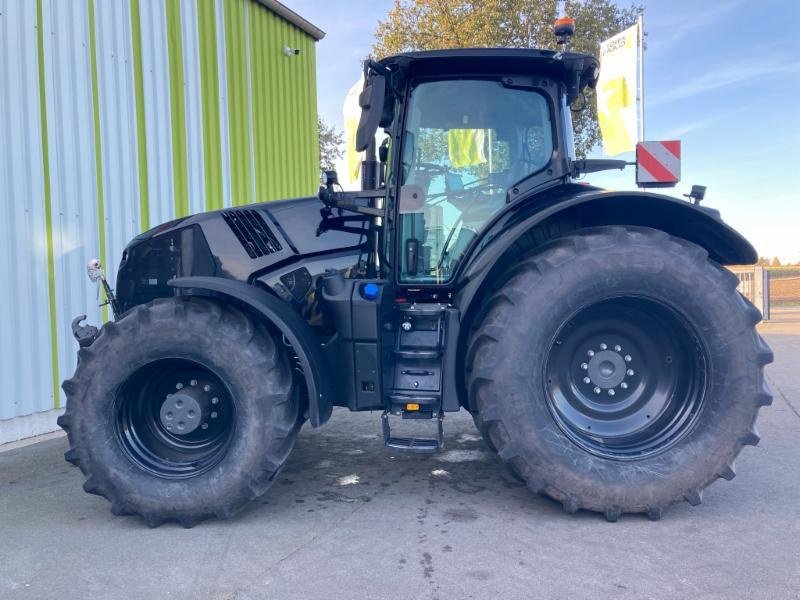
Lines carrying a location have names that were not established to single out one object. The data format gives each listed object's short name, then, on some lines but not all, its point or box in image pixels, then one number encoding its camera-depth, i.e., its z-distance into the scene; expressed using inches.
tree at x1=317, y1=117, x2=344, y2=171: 780.6
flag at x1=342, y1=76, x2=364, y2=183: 162.4
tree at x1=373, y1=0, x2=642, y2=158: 590.9
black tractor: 114.9
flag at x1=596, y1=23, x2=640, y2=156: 338.0
